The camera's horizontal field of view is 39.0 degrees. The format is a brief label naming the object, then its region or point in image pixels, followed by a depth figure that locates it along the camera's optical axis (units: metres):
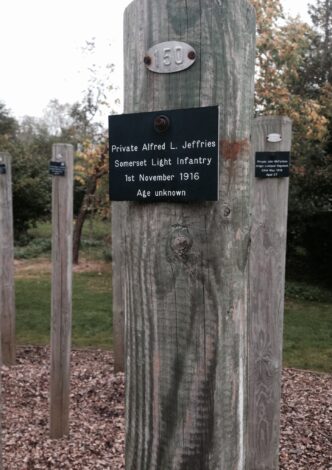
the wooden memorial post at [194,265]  1.12
